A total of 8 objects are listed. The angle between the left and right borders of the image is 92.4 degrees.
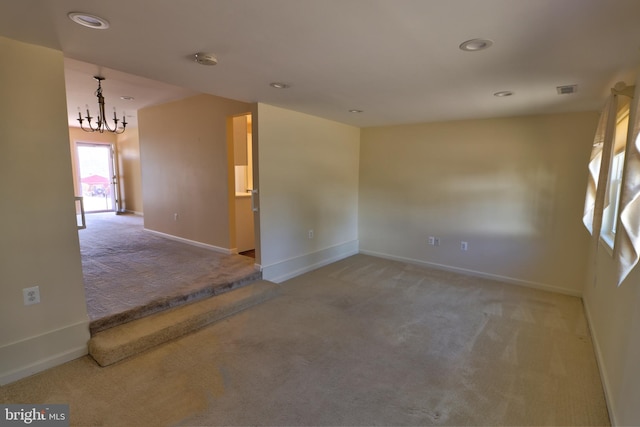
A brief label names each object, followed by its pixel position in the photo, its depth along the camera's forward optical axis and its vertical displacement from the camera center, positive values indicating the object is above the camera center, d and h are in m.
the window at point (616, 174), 2.66 +0.06
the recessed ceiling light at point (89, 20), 1.57 +0.85
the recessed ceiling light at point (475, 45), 1.79 +0.82
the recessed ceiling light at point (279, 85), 2.75 +0.87
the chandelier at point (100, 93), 3.61 +1.09
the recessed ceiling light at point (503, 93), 2.82 +0.82
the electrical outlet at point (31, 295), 2.13 -0.80
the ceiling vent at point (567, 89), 2.62 +0.80
